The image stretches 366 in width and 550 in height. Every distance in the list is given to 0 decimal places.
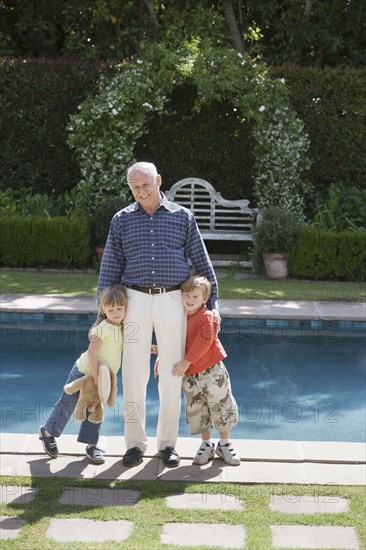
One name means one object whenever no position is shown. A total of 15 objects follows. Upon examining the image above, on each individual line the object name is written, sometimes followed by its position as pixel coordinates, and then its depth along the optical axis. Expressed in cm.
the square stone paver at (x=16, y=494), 438
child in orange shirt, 486
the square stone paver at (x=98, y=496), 437
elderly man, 487
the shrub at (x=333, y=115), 1310
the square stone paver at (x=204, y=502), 434
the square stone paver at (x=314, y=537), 392
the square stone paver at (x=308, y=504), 429
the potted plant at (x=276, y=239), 1130
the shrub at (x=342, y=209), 1212
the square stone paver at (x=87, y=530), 397
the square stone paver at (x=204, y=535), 395
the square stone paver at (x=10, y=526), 398
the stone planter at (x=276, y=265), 1137
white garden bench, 1270
